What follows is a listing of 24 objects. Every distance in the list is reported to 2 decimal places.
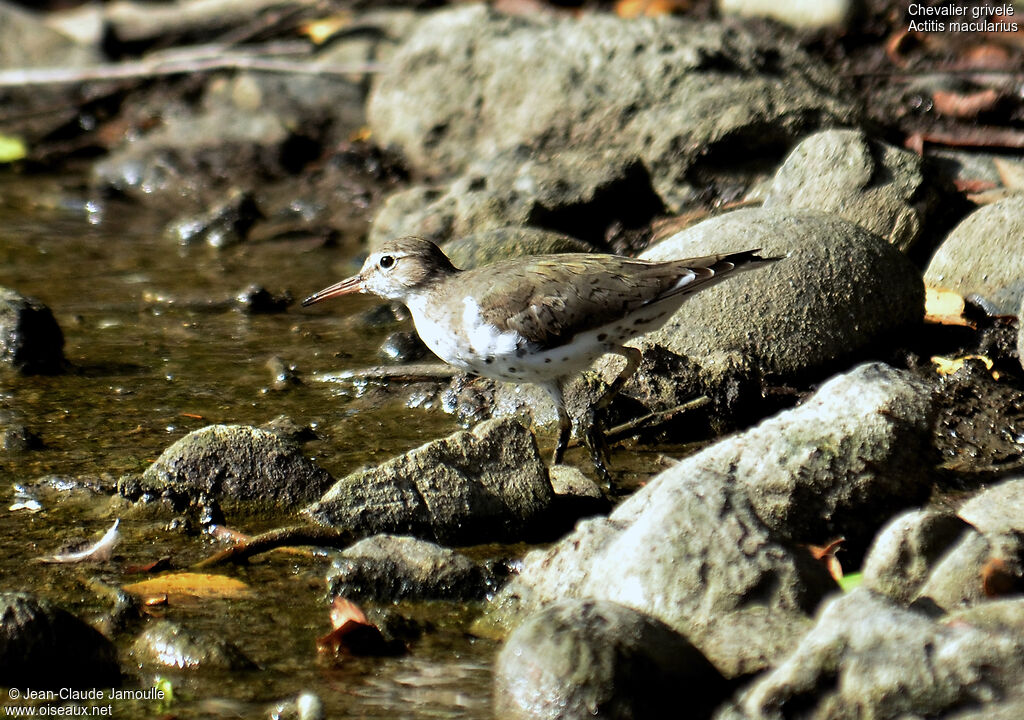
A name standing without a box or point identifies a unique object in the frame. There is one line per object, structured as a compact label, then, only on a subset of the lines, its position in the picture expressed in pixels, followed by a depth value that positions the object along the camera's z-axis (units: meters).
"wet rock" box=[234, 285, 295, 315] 17.77
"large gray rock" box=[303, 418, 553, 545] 10.63
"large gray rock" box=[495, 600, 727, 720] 7.62
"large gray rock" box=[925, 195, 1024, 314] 14.45
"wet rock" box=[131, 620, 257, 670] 8.71
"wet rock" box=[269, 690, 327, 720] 8.05
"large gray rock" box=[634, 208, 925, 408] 13.45
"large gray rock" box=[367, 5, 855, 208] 18.14
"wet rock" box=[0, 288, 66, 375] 14.94
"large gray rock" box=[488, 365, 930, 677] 8.41
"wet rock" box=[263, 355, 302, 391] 14.98
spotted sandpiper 12.18
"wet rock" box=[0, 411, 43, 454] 12.79
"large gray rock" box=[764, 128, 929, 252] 15.52
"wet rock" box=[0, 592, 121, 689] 8.30
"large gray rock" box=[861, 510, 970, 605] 8.77
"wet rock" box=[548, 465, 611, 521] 11.32
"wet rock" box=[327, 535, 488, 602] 9.62
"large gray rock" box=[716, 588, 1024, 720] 7.05
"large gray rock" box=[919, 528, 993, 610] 8.39
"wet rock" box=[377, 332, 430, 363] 15.57
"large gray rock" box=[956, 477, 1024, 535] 9.34
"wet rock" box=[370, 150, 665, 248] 17.69
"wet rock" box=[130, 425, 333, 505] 11.27
